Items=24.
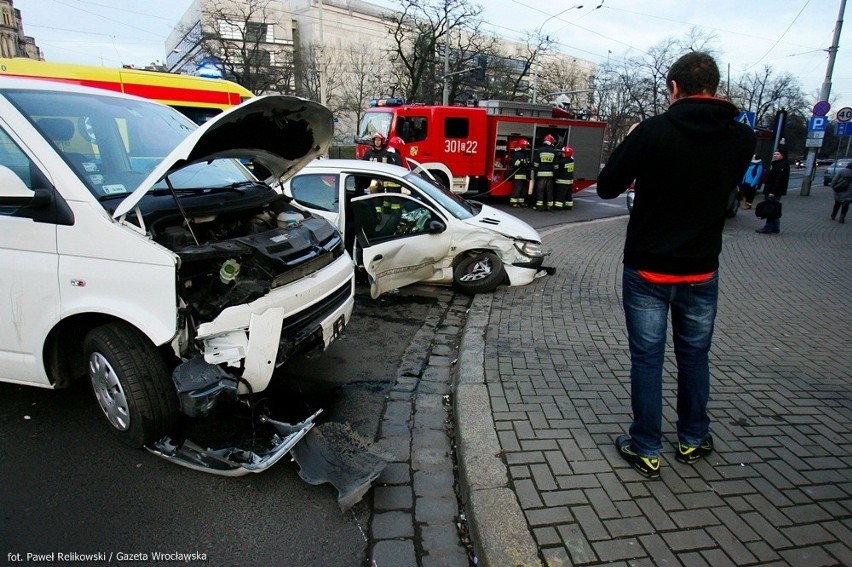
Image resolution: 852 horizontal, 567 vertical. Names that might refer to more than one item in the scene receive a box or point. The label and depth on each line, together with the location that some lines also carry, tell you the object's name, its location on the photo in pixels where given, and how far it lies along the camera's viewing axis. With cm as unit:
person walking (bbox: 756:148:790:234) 1160
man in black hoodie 243
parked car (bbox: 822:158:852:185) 2609
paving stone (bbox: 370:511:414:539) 253
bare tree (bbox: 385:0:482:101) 3284
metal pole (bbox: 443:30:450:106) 2931
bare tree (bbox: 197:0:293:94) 3928
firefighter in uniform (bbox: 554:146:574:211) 1523
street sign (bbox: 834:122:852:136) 1835
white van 273
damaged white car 585
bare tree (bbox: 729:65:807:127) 5366
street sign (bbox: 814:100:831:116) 1925
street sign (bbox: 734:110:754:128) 1882
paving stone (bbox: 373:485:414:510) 273
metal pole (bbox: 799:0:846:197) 1900
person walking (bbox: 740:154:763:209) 1466
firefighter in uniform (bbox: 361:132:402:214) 1005
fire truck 1524
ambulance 882
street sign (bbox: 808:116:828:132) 1953
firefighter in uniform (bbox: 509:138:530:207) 1584
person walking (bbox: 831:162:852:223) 1278
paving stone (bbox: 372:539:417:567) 235
